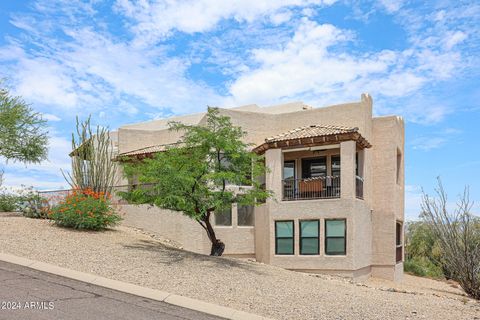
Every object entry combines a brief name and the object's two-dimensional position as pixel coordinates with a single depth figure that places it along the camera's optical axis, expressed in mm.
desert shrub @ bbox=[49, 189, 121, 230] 19859
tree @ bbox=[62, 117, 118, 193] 27156
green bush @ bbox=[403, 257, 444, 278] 33719
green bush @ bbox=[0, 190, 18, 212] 26370
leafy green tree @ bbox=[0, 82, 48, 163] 26406
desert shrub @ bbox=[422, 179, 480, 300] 20641
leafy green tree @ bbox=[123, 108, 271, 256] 17656
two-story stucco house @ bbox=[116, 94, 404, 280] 22766
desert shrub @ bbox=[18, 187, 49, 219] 22688
